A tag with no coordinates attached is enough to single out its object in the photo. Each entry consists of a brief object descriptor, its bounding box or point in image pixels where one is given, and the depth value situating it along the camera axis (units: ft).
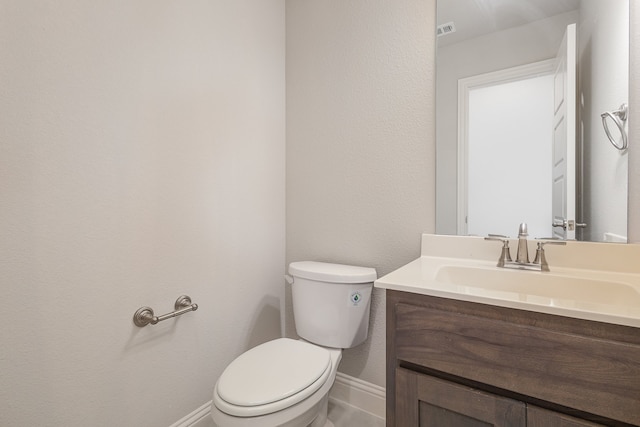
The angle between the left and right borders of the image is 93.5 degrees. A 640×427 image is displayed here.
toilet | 3.08
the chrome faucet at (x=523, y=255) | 3.48
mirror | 3.49
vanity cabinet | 2.14
